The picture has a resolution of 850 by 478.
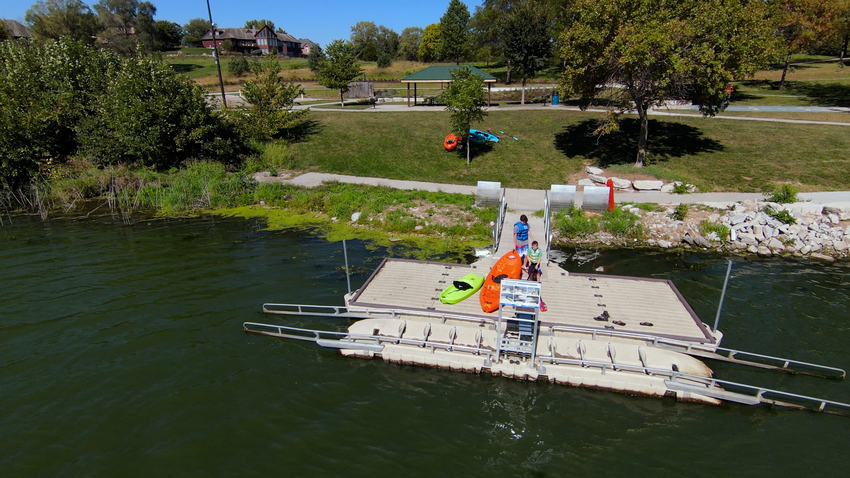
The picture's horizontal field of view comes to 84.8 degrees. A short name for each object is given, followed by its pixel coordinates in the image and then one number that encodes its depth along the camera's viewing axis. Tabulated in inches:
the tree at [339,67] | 1593.3
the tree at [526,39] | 1572.3
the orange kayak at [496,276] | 515.5
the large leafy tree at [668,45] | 815.1
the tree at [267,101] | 1225.4
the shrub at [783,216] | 742.9
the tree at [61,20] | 2536.9
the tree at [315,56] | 2632.9
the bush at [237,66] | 2524.6
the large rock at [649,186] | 914.1
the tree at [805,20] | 1464.1
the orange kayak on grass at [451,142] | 1169.4
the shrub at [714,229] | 745.7
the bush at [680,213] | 785.6
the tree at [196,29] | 4239.7
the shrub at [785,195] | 792.3
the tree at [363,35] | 3889.5
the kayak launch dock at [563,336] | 430.0
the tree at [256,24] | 4423.2
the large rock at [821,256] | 697.0
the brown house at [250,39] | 4002.0
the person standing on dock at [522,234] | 570.0
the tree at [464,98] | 1000.2
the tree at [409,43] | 3747.5
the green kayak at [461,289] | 532.1
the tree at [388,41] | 3925.4
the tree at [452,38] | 2721.5
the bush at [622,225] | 772.0
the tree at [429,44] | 3356.3
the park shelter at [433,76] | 1416.3
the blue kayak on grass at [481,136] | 1181.1
